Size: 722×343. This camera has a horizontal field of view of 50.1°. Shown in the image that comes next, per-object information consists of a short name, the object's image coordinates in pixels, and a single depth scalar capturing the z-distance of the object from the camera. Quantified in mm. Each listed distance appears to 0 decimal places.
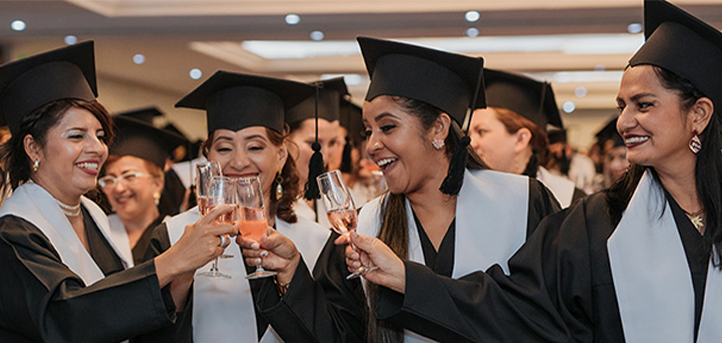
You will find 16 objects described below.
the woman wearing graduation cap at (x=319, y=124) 5312
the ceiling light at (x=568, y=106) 18956
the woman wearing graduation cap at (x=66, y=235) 2836
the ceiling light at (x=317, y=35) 8655
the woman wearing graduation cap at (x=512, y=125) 5301
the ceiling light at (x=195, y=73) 13196
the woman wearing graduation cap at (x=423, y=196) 3217
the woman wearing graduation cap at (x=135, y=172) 5664
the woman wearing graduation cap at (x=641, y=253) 2775
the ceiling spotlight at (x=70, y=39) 8818
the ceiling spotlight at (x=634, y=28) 8188
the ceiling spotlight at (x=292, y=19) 8047
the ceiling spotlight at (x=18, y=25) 8354
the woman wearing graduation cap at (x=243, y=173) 3373
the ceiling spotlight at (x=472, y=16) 7859
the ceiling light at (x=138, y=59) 11922
